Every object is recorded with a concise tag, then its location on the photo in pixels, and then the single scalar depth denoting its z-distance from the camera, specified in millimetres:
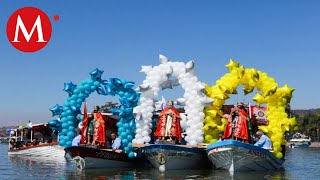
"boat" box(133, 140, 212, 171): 22109
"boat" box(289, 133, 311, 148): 82312
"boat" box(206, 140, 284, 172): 20781
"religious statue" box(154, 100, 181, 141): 23703
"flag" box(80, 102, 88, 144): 25156
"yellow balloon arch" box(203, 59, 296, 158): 23266
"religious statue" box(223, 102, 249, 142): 22391
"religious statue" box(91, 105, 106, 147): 24766
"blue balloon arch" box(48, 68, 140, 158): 24781
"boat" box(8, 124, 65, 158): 36019
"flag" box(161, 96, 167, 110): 28203
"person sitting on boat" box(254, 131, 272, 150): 22312
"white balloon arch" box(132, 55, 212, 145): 23906
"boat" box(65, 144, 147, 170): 22859
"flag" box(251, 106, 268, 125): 24641
